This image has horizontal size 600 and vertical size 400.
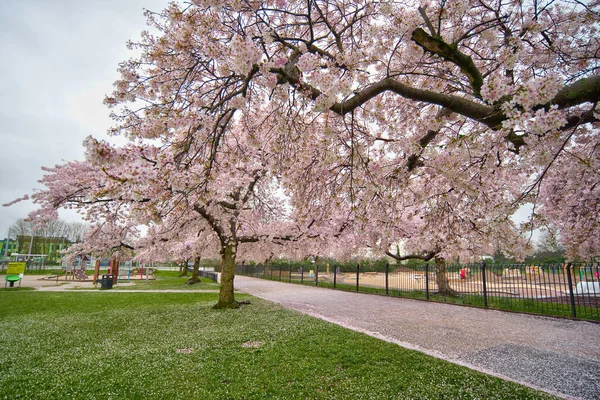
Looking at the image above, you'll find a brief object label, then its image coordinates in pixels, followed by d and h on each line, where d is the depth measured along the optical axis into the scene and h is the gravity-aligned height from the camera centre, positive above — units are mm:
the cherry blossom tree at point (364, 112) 3723 +2167
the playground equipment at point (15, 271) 18325 -1829
